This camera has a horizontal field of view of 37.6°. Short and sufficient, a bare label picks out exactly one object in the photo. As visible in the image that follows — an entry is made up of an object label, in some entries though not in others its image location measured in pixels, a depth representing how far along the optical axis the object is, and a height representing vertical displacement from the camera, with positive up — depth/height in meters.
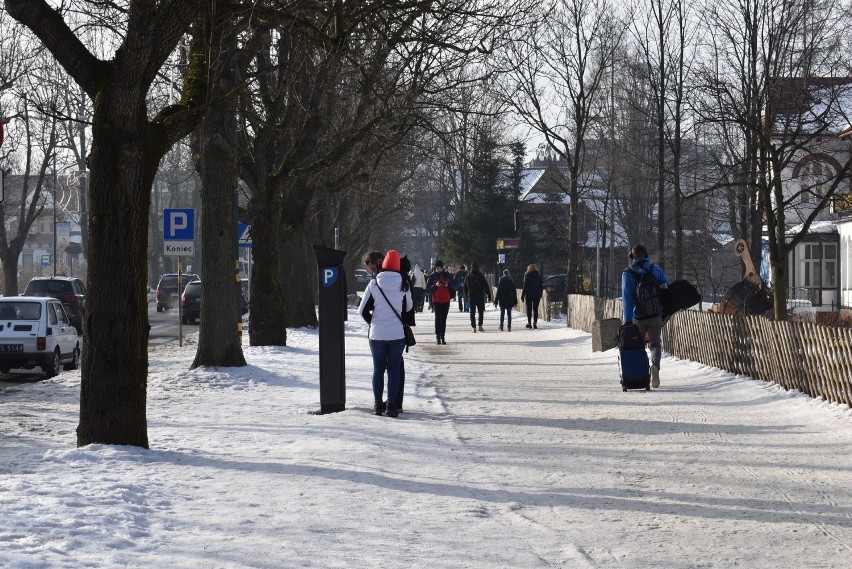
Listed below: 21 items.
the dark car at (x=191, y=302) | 45.19 +0.03
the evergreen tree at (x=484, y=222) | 76.94 +4.87
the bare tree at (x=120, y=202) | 9.93 +0.81
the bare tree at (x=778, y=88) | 20.92 +3.79
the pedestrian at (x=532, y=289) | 34.62 +0.33
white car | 21.31 -0.54
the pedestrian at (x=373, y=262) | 17.09 +0.55
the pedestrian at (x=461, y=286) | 45.71 +0.62
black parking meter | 13.50 -0.27
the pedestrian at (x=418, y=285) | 32.28 +0.47
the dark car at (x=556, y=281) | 70.22 +1.14
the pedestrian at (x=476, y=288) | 32.53 +0.34
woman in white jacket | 13.31 -0.23
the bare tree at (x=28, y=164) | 47.47 +5.70
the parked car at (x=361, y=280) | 92.06 +1.62
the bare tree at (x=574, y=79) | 39.84 +7.10
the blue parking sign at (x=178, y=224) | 24.28 +1.54
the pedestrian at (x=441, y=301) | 28.00 +0.01
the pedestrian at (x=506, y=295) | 34.69 +0.16
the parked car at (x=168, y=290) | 61.18 +0.64
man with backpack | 16.41 +0.07
